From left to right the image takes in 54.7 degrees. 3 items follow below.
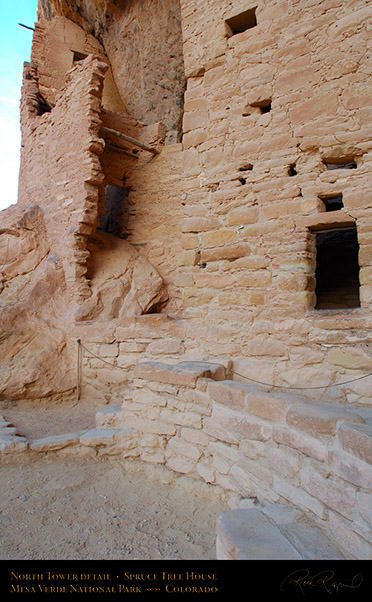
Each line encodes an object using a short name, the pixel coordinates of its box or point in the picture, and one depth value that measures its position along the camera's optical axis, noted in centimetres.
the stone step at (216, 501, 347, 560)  158
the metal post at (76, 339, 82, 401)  557
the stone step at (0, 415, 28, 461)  352
